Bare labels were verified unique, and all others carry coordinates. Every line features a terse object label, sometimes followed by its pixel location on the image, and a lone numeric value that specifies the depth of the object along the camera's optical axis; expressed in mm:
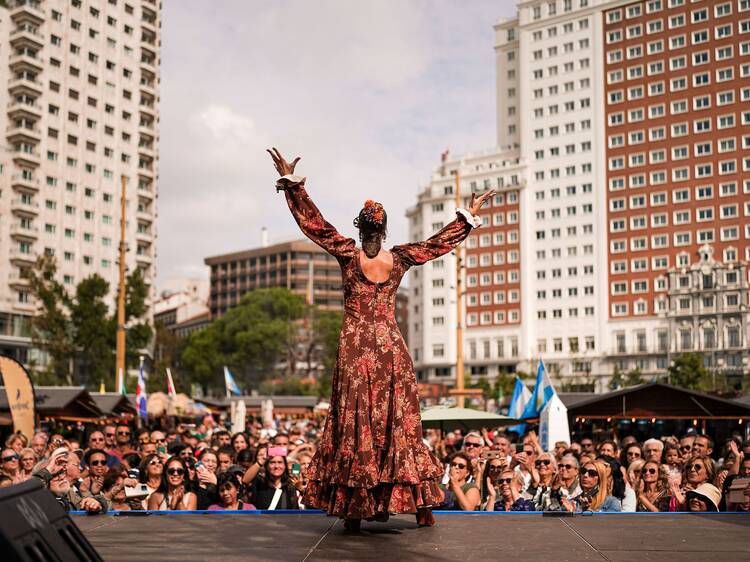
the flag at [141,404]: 24592
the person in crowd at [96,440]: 12036
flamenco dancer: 5605
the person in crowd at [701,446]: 10255
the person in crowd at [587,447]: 11656
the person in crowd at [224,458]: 10568
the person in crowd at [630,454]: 10480
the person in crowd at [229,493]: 7672
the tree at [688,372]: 71256
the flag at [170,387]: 29088
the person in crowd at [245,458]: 10211
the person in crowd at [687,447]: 10890
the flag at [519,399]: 20086
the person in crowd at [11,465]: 8742
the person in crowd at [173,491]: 8055
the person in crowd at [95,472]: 9046
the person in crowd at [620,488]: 8125
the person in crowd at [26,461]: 9055
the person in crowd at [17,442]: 11061
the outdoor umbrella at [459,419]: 14969
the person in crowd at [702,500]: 7266
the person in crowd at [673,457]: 10516
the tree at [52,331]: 47125
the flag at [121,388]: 28578
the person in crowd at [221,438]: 13878
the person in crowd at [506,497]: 7969
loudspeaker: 2387
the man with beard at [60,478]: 7449
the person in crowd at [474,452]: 9078
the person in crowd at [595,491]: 8000
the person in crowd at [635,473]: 8945
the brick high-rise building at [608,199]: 92500
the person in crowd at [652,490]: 8367
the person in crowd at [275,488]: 8344
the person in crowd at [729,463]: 8498
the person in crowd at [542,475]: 8557
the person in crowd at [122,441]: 13641
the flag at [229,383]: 37416
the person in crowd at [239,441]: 13357
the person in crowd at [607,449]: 10769
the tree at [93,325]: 48688
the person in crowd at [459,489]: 7279
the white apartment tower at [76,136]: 73875
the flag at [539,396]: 17203
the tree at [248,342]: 87250
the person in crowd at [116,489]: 8141
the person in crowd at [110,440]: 13567
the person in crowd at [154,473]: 8484
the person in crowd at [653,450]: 9462
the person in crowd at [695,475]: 8062
